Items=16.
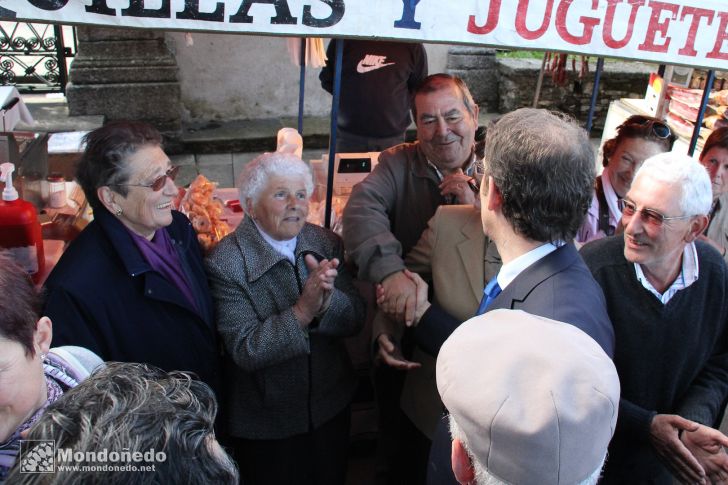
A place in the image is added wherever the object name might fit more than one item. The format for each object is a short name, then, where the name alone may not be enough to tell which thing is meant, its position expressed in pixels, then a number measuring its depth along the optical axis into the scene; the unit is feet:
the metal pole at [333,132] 8.66
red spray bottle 7.69
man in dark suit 5.27
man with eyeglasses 6.82
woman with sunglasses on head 9.49
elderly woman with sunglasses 6.38
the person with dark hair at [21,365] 4.45
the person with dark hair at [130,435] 3.25
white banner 6.85
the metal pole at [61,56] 23.76
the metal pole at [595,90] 11.45
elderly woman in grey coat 7.25
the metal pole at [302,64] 13.92
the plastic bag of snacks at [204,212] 9.94
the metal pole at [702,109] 10.45
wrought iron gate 24.11
